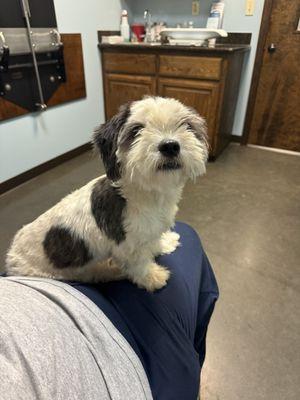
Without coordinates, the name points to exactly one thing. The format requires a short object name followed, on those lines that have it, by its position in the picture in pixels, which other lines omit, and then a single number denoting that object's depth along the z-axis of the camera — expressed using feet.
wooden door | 8.59
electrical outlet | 9.50
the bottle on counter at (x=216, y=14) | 8.98
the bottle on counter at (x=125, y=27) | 9.98
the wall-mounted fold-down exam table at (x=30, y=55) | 6.64
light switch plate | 8.70
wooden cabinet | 8.13
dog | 2.48
